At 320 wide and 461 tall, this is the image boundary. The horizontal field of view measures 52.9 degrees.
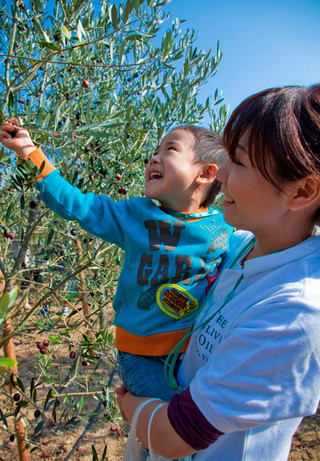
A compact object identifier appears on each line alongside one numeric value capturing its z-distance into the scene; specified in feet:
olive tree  4.44
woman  2.20
